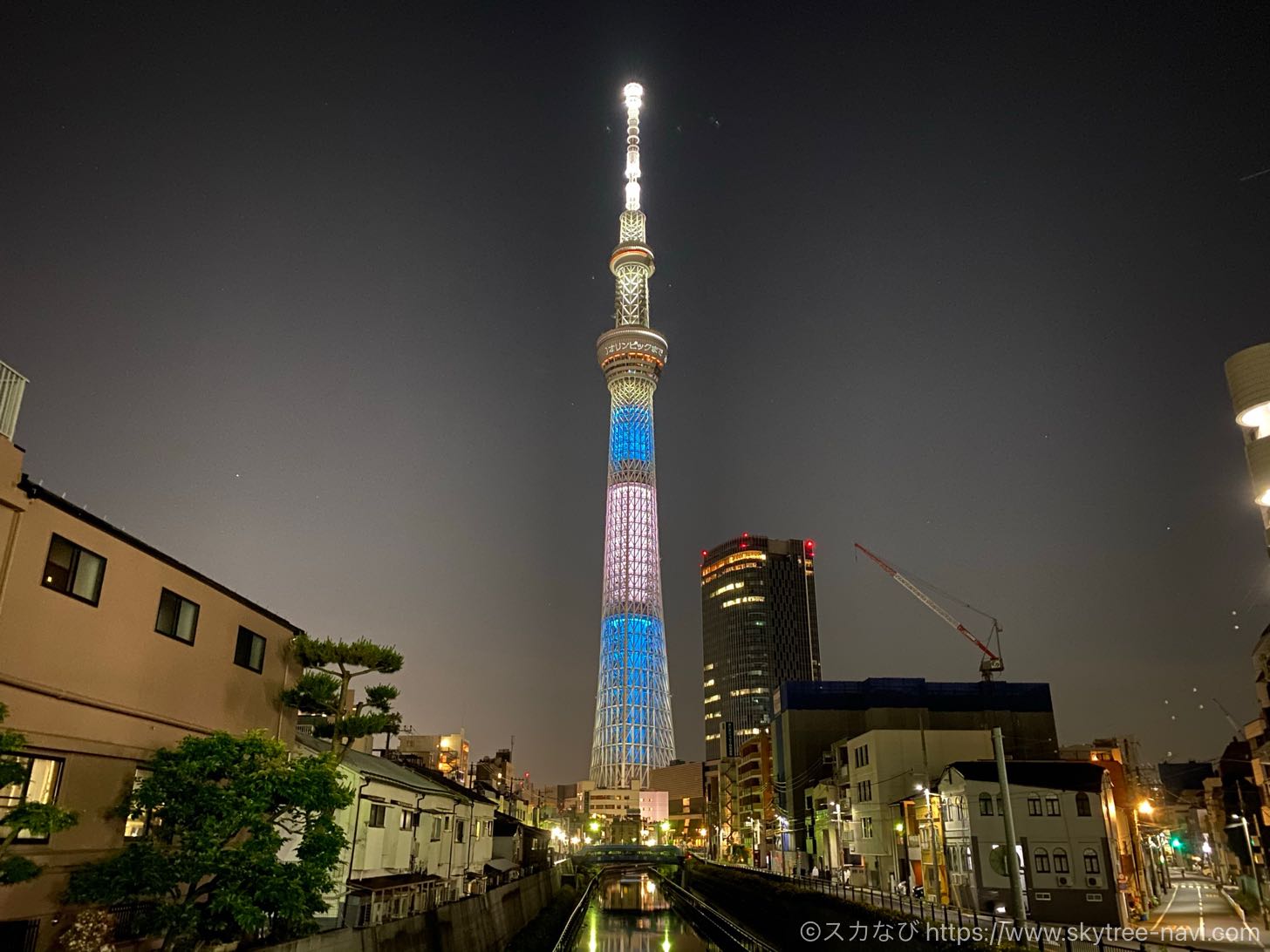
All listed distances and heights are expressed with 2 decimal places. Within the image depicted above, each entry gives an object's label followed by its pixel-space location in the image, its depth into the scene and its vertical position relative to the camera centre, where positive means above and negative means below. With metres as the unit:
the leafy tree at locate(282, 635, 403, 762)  23.59 +3.18
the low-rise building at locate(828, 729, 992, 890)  48.06 +1.49
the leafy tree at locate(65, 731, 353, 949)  14.67 -0.64
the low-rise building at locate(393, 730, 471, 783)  79.69 +5.77
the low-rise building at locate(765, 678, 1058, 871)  81.06 +8.91
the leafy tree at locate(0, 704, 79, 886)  11.95 -0.12
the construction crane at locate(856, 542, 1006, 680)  97.56 +18.96
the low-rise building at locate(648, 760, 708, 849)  173.25 +3.37
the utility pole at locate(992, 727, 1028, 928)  21.22 -0.99
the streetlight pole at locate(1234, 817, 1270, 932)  33.41 -3.11
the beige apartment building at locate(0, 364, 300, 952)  14.32 +2.59
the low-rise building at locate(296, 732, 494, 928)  23.02 -1.13
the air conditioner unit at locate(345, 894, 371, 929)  20.17 -2.25
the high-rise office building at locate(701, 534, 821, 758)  139.00 +10.96
